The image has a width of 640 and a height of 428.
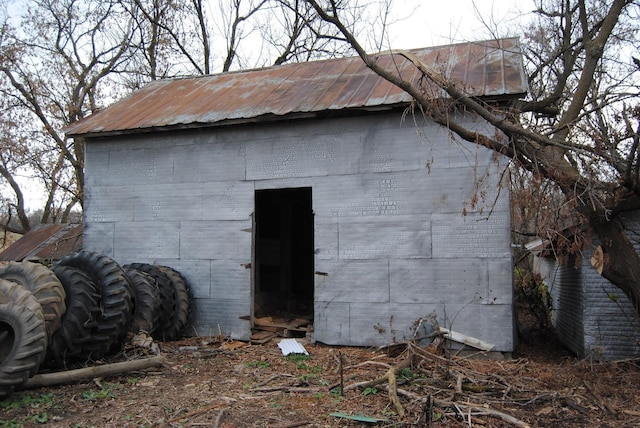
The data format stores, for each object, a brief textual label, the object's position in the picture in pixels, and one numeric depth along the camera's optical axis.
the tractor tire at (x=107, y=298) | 6.14
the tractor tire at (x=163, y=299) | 7.77
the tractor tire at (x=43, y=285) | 5.70
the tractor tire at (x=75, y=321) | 5.83
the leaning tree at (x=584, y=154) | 5.07
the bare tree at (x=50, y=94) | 21.42
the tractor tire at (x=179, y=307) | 8.04
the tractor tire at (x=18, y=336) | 4.90
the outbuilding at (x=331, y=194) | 7.24
